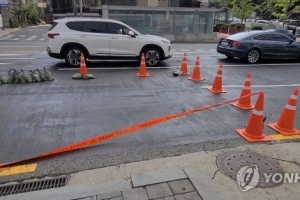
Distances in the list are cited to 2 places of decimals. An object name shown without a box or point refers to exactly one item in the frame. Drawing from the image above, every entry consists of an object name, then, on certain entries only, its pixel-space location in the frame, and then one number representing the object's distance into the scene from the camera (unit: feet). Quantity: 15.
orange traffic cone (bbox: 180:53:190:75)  28.37
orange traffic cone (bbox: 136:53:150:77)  27.12
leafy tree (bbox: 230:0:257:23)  102.06
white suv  30.01
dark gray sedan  35.94
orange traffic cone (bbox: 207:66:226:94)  21.79
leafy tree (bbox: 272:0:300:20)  83.91
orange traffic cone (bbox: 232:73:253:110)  17.89
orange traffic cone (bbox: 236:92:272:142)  13.20
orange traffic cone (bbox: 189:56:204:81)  25.82
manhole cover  10.00
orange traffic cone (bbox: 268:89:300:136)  13.93
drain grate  9.26
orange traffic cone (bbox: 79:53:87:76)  26.08
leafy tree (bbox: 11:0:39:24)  115.51
